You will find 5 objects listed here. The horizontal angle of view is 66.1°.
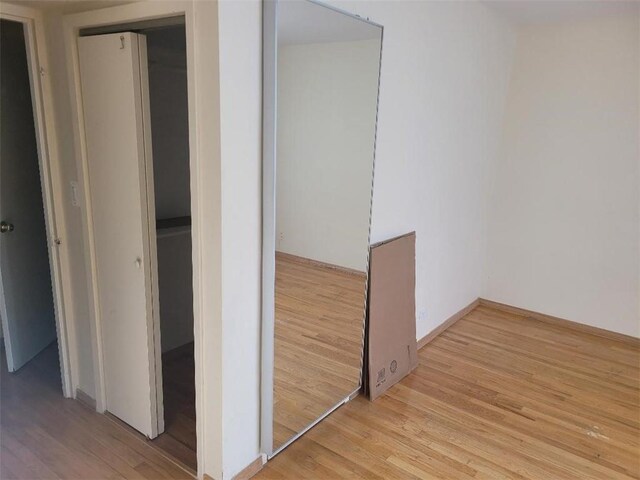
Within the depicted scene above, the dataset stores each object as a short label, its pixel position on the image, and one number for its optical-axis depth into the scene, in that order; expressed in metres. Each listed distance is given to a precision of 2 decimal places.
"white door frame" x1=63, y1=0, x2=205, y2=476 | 1.82
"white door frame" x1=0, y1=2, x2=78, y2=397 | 2.32
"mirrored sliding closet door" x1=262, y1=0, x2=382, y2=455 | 2.01
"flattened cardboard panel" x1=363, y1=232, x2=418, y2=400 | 2.83
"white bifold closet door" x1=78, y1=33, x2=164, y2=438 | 2.08
